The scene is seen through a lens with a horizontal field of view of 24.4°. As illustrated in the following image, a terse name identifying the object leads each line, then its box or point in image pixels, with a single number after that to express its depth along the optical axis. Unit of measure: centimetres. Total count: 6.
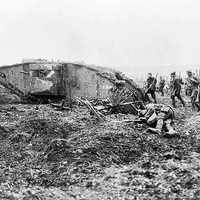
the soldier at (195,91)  1829
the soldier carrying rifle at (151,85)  2047
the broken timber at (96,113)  1550
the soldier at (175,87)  2023
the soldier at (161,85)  2969
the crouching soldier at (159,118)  1329
